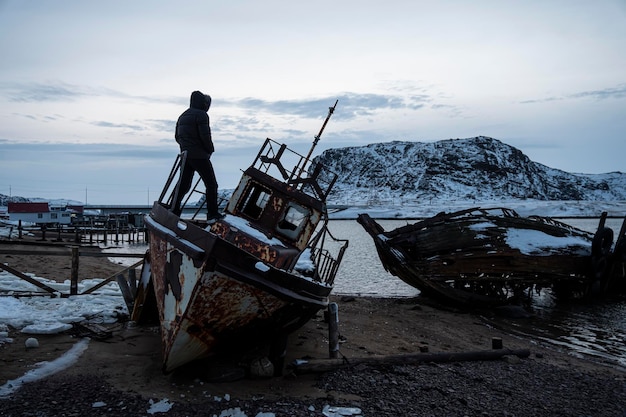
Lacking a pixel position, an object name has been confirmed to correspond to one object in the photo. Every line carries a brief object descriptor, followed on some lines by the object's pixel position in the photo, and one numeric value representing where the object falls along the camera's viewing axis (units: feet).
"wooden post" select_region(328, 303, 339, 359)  28.27
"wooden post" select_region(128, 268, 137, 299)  38.09
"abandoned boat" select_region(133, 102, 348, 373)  23.30
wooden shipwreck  57.06
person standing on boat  28.45
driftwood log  26.40
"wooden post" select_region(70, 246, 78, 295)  38.68
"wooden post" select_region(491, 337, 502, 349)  33.27
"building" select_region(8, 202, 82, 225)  194.80
